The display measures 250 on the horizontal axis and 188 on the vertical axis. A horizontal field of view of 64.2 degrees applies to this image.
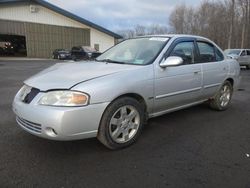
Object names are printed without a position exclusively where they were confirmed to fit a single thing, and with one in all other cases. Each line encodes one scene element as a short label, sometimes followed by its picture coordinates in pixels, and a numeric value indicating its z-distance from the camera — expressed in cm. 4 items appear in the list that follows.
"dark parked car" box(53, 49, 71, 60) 2260
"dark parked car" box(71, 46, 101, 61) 2073
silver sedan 239
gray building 2286
